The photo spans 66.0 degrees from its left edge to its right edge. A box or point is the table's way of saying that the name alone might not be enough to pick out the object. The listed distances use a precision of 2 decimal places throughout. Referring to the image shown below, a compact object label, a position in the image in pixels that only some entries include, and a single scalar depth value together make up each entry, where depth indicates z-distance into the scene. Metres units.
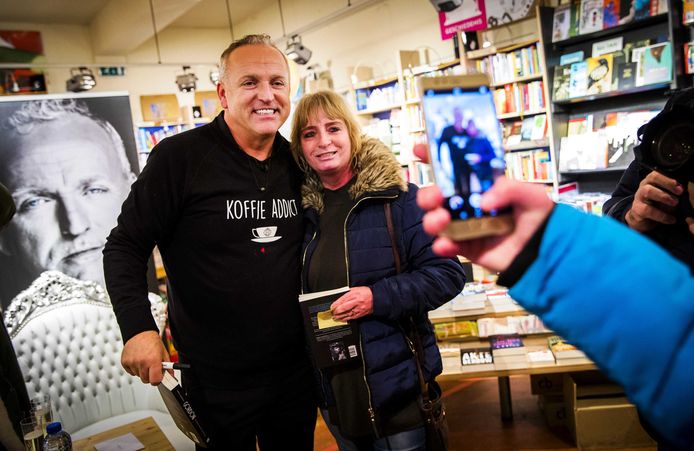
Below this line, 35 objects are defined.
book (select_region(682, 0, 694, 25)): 3.71
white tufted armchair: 2.81
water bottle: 1.59
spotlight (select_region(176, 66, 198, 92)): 7.98
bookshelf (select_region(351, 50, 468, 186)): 6.24
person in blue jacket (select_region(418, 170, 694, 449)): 0.51
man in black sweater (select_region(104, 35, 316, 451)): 1.64
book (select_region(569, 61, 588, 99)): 4.44
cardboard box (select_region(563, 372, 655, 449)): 2.71
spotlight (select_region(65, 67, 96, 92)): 7.25
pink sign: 5.09
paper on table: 1.95
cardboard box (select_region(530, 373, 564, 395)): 3.09
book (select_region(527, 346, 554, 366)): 2.85
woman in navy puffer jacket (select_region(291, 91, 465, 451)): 1.58
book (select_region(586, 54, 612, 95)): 4.27
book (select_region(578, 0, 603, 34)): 4.29
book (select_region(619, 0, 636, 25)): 4.09
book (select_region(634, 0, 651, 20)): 3.98
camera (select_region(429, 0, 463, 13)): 4.98
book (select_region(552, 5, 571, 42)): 4.54
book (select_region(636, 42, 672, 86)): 3.89
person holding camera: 1.03
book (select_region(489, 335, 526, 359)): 2.93
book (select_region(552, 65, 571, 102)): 4.59
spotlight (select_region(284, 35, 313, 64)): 6.92
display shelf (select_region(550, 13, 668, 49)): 4.05
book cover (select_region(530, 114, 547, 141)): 4.94
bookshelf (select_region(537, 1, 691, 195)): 3.97
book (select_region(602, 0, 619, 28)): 4.18
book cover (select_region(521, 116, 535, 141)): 5.07
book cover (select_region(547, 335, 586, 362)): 2.81
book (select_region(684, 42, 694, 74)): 3.83
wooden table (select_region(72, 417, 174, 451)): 1.96
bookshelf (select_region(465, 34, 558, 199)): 4.90
